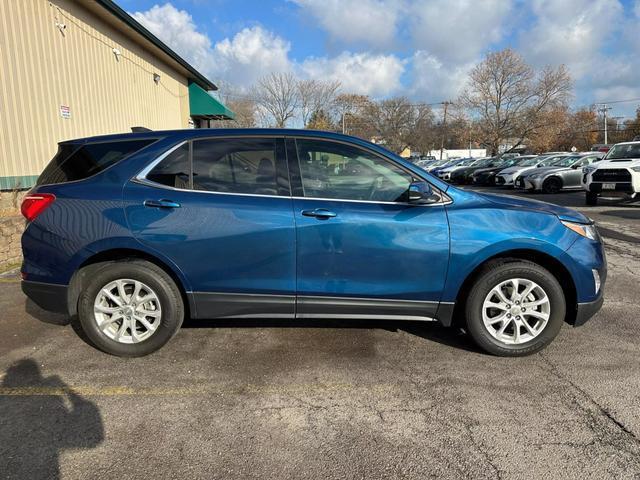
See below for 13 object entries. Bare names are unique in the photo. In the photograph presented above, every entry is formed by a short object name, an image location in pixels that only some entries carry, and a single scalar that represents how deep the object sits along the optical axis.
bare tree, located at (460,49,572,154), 44.72
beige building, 7.88
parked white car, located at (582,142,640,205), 12.34
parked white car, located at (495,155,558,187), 20.86
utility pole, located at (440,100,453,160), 66.25
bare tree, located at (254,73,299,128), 44.38
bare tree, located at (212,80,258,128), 44.81
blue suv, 3.38
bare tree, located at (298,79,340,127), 45.15
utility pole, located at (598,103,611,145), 65.36
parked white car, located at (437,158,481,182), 30.30
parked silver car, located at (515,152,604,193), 17.39
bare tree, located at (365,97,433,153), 65.44
